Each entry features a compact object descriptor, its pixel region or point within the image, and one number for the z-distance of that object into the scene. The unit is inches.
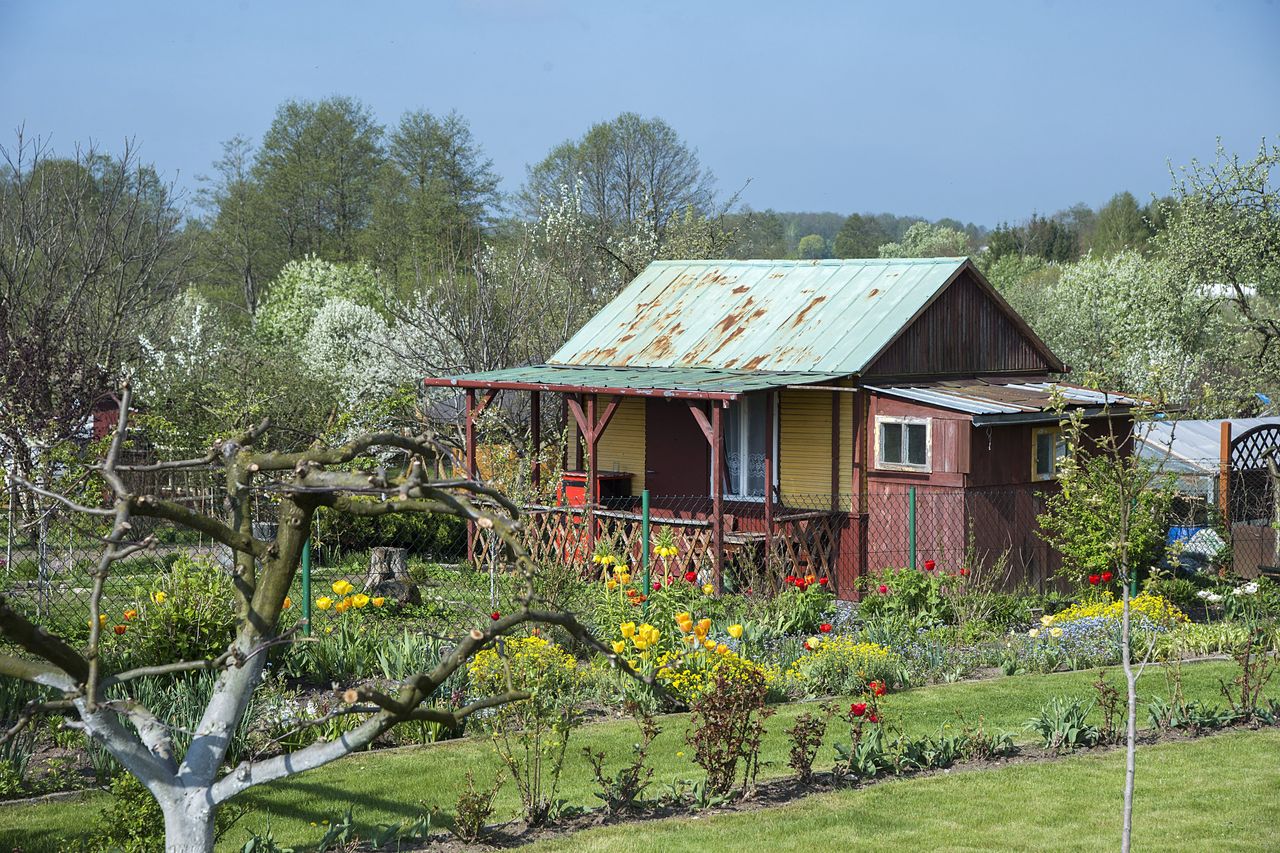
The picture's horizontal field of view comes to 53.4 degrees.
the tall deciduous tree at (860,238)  3420.3
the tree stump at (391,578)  526.6
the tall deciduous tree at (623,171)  2020.2
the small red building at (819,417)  602.2
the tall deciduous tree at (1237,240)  994.7
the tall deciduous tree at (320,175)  2057.1
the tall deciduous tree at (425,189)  1942.7
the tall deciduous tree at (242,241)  1993.1
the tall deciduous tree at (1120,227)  2760.8
